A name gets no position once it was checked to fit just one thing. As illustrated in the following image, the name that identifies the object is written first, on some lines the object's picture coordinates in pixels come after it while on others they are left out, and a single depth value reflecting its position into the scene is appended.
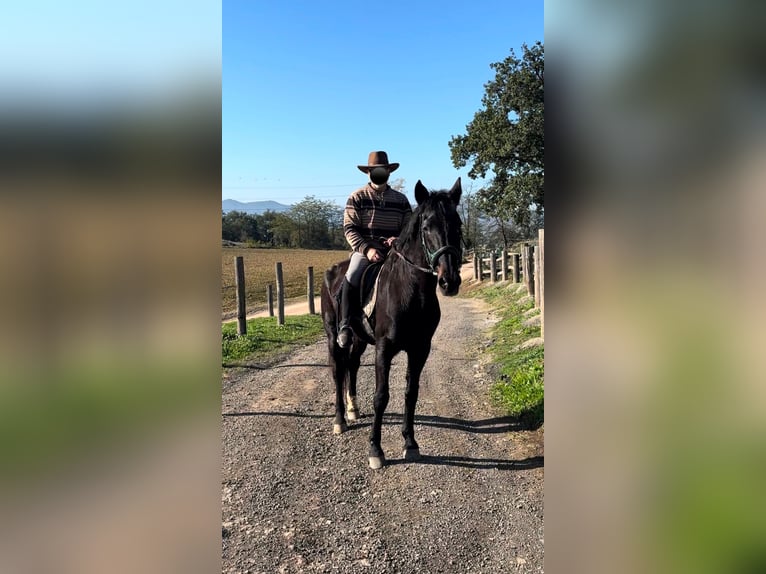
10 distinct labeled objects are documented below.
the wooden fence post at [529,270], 13.41
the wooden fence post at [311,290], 15.68
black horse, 3.73
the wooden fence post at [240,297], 9.56
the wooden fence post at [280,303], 13.08
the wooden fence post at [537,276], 10.49
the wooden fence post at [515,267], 18.33
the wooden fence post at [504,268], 21.00
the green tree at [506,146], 16.62
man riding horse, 4.71
